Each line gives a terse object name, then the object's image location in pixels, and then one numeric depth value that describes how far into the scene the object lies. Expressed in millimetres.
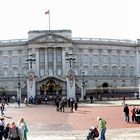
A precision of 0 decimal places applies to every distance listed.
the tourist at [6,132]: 14013
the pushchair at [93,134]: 14295
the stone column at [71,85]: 51009
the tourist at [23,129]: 12969
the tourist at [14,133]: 12650
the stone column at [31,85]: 51867
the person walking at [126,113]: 22619
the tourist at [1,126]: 14091
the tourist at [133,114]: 22065
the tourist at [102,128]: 14694
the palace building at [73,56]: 69074
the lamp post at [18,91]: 51724
